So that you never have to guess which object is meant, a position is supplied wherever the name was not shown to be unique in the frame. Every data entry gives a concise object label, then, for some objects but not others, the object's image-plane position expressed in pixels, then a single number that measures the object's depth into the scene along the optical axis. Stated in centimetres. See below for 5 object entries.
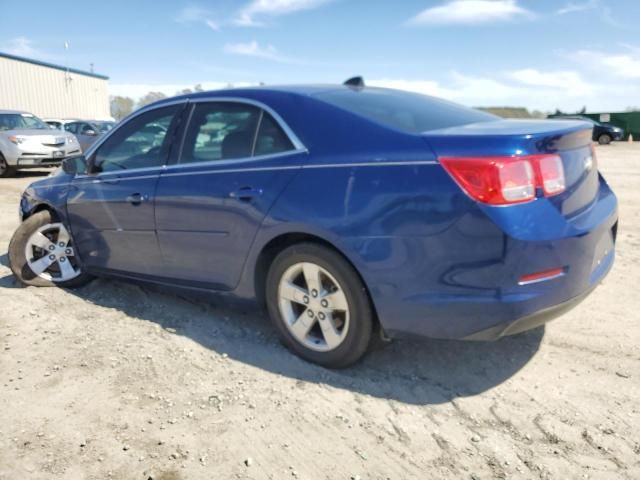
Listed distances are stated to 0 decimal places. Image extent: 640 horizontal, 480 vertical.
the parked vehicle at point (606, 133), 2980
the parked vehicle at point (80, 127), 1709
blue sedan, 245
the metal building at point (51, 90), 2984
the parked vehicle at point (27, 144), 1288
